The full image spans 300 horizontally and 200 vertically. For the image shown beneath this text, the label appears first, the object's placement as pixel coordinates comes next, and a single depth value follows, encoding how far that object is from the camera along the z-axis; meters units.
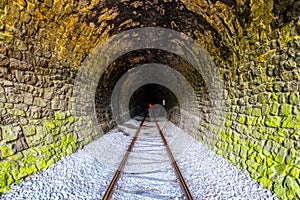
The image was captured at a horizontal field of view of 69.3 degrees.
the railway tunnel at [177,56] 3.61
